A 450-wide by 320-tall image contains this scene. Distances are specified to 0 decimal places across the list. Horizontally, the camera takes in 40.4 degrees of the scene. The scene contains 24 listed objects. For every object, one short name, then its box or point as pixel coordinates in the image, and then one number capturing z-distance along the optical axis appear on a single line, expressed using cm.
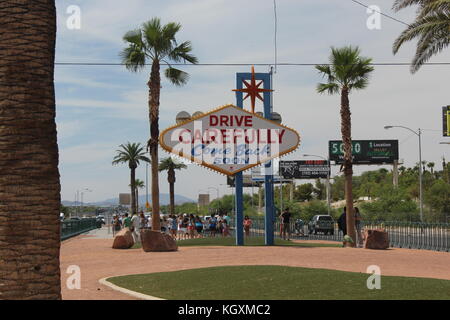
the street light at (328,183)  7907
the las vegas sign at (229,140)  2752
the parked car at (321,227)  4597
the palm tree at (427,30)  1962
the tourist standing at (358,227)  2746
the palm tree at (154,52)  3011
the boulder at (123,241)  2723
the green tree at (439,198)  6856
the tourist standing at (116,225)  4430
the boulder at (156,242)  2362
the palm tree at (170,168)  8131
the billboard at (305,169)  9931
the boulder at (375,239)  2531
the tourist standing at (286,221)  3246
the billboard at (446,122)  5234
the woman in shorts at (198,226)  3784
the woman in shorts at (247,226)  3765
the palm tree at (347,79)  2870
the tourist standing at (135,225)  2993
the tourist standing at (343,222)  2860
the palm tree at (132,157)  7994
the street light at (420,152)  5116
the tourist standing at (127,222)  3309
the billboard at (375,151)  9300
